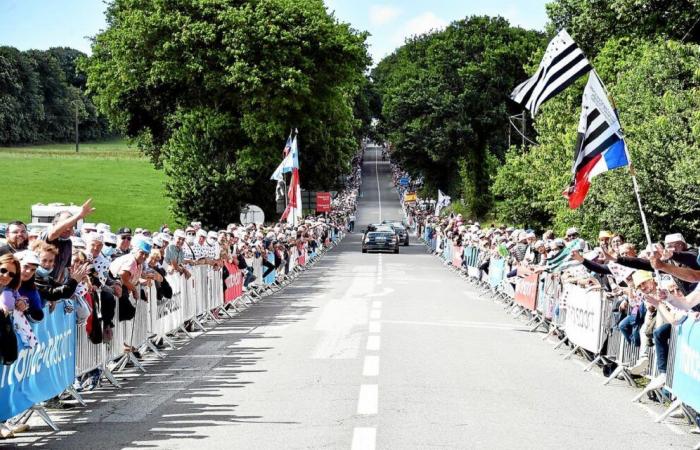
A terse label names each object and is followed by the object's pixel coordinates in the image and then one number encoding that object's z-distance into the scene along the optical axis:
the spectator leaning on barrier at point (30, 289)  9.45
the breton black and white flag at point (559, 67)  16.70
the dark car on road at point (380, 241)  60.62
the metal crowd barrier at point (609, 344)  11.16
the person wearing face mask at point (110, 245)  15.62
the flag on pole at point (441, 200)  81.81
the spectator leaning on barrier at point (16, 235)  12.50
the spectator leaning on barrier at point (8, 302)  8.65
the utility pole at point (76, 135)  141.27
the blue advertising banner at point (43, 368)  9.20
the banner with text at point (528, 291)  21.94
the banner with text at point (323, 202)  83.88
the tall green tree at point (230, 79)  52.47
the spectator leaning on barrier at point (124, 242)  16.59
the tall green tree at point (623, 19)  33.50
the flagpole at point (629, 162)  14.09
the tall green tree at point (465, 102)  77.75
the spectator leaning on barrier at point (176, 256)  18.34
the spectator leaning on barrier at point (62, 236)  10.73
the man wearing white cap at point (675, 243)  12.93
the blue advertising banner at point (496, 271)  29.42
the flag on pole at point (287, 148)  44.59
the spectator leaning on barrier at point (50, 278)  10.21
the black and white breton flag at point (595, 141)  15.30
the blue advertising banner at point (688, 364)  9.97
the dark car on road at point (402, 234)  74.62
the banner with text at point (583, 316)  14.98
